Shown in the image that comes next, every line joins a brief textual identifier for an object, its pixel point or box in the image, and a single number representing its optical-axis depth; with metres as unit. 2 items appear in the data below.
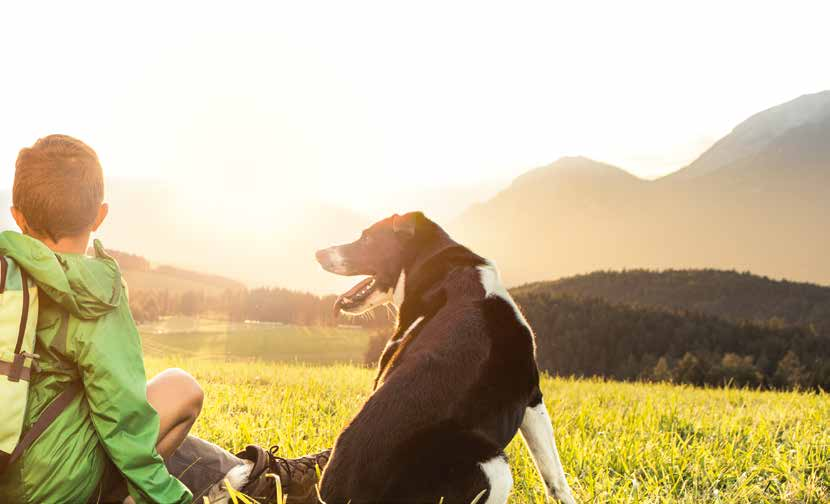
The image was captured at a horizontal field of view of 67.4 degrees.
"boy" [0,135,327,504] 2.58
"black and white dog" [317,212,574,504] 2.76
